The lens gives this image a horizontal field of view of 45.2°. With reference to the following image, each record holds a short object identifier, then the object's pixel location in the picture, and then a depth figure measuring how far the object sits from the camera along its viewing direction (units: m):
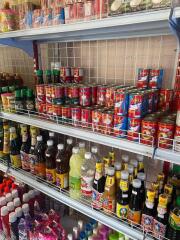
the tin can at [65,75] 1.37
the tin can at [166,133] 0.80
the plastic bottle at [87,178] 1.14
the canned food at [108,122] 0.96
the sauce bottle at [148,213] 0.92
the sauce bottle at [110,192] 1.04
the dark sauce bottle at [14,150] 1.53
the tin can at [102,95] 1.11
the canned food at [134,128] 0.89
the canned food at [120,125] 0.93
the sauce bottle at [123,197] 0.99
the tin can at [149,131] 0.84
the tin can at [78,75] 1.36
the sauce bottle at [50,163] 1.32
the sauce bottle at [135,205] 0.98
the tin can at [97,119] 1.00
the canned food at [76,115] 1.09
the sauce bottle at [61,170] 1.28
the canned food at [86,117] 1.05
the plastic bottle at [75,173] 1.22
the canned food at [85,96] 1.11
